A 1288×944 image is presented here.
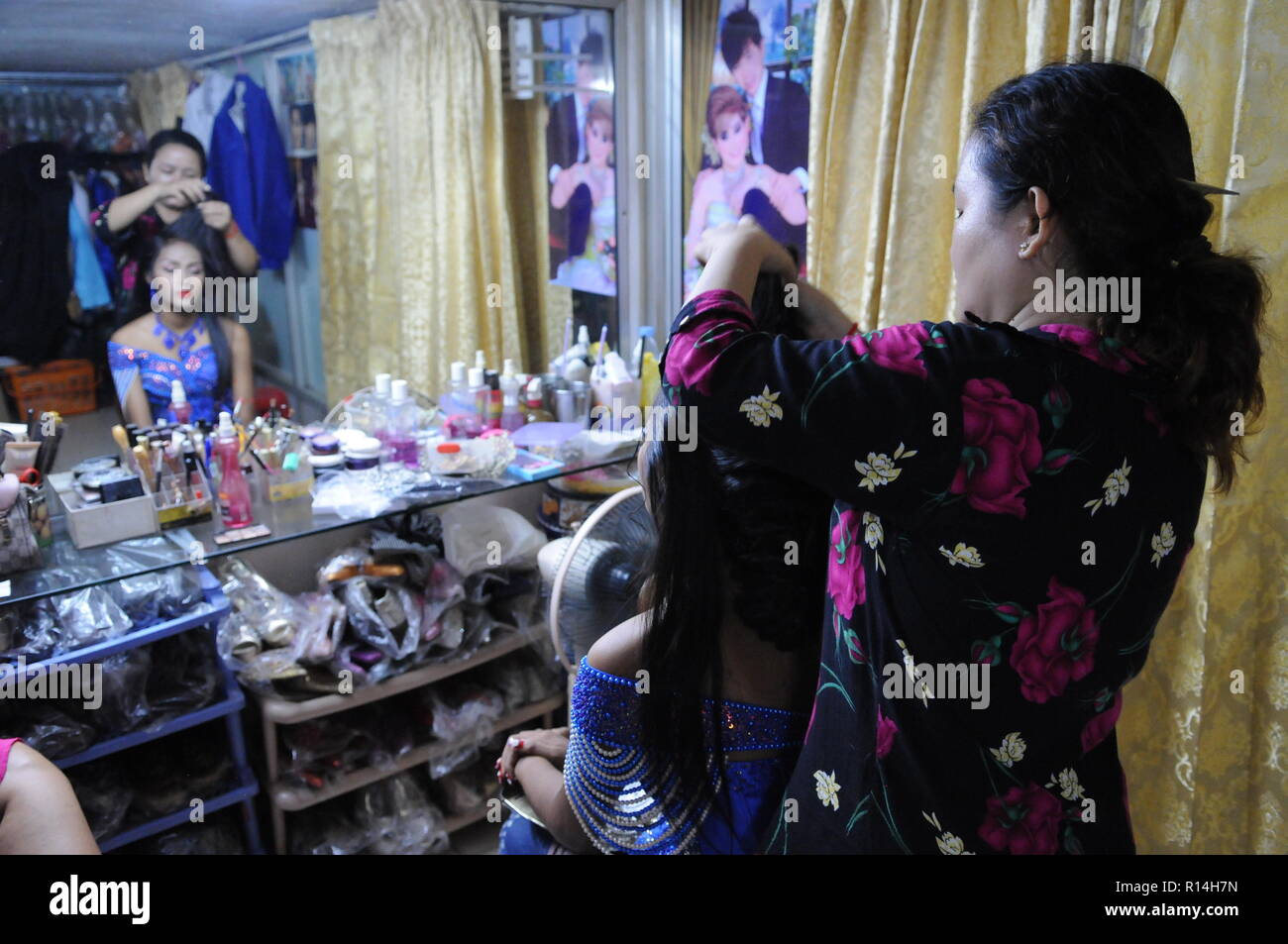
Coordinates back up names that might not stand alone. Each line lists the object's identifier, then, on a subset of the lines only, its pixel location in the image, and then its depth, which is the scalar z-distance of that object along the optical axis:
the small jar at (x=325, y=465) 1.81
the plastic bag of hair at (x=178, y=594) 1.61
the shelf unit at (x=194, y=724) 1.50
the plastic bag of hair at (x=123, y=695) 1.56
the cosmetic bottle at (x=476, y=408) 2.03
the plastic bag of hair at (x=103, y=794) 1.56
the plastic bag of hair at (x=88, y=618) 1.51
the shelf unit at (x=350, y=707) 1.71
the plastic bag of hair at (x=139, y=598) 1.59
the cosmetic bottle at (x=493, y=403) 2.06
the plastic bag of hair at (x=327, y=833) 1.83
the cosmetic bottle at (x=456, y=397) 2.04
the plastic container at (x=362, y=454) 1.83
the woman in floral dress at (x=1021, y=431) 0.76
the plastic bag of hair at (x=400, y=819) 1.89
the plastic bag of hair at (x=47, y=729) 1.48
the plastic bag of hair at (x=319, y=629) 1.73
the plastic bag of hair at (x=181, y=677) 1.62
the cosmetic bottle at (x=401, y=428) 1.91
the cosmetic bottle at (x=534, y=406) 2.10
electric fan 1.30
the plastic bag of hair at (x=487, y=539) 1.96
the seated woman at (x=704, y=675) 1.02
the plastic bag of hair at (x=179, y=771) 1.63
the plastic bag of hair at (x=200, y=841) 1.64
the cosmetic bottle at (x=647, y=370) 2.21
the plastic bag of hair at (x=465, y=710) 1.93
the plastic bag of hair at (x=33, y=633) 1.46
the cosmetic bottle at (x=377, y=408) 1.91
